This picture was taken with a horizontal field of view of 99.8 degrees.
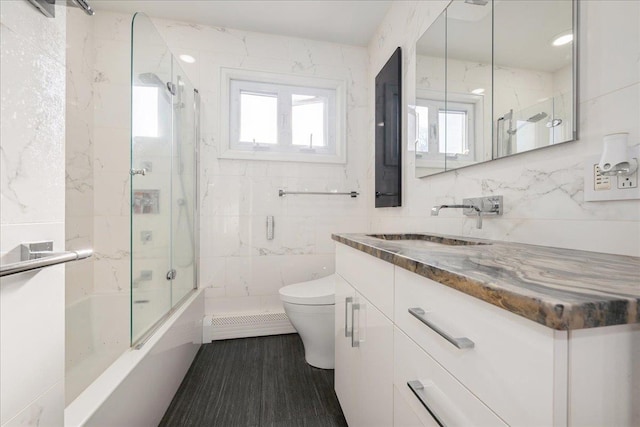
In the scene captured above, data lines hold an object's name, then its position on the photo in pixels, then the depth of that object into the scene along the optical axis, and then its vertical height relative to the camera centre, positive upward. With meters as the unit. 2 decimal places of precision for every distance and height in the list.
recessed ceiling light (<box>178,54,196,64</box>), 2.09 +1.20
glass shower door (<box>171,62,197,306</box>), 1.74 +0.17
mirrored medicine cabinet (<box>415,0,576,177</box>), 0.86 +0.54
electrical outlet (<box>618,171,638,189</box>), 0.65 +0.08
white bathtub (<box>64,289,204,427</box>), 0.82 -0.65
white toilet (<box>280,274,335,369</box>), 1.58 -0.63
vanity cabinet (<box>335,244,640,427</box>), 0.33 -0.23
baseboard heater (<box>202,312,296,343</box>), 2.03 -0.88
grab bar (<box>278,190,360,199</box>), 2.21 +0.17
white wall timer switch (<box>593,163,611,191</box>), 0.72 +0.09
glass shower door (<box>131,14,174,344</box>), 1.28 +0.20
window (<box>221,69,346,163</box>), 2.20 +0.81
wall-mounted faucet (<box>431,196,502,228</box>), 1.07 +0.03
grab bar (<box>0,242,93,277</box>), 0.49 -0.10
